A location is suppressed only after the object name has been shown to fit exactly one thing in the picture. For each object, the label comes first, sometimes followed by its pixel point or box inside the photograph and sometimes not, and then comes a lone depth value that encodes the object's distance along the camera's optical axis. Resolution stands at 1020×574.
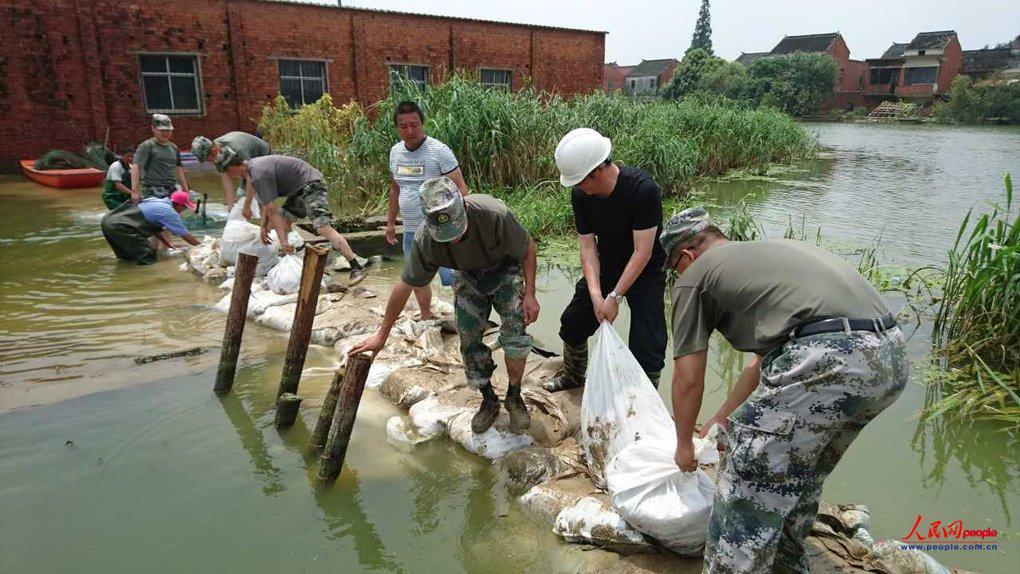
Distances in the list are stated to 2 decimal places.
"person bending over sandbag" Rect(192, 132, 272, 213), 5.39
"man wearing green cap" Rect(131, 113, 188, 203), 6.58
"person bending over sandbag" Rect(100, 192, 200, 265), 6.49
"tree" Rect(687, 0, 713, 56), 60.53
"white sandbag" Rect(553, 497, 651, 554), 2.30
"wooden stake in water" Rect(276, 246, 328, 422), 3.25
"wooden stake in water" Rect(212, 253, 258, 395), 3.74
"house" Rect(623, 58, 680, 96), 54.03
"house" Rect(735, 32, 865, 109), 39.31
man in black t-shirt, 2.68
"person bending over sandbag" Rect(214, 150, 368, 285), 5.16
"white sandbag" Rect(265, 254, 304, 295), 5.26
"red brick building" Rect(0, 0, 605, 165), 12.55
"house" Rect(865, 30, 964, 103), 39.47
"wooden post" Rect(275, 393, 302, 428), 3.36
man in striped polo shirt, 4.34
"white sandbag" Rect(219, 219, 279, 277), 5.78
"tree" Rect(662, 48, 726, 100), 39.12
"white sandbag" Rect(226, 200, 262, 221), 5.89
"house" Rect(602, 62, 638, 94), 56.53
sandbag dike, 2.24
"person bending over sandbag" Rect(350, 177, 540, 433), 2.57
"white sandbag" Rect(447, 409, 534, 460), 3.09
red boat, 11.02
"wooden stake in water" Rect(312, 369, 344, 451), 3.03
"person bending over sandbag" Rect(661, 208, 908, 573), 1.65
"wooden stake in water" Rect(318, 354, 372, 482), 2.80
